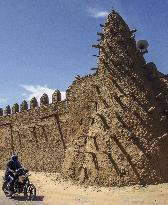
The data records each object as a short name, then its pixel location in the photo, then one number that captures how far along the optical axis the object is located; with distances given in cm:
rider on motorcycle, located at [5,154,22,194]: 1416
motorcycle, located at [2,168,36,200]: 1334
